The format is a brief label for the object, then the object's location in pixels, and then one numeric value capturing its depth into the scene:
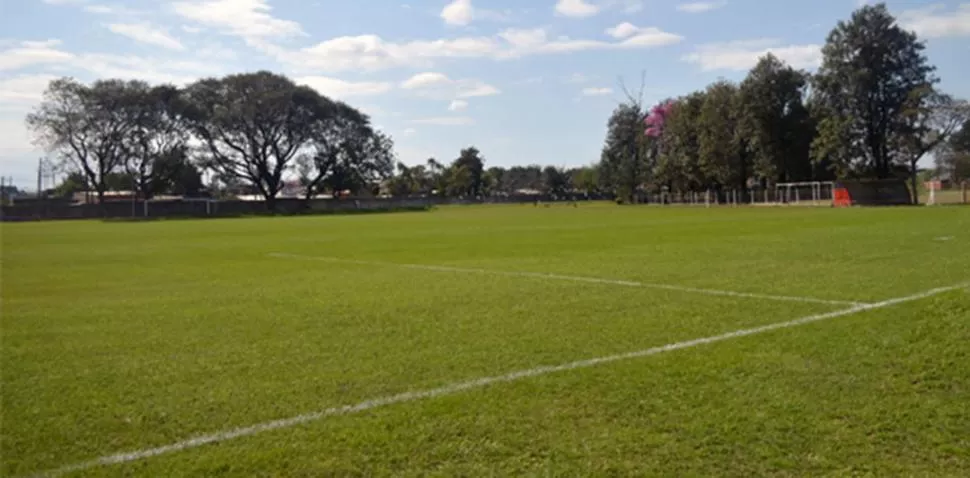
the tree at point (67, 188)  115.91
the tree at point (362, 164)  96.25
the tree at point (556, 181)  158.50
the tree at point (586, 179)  142.24
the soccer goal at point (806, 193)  65.94
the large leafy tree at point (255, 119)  85.69
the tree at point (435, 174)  148.75
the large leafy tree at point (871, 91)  64.88
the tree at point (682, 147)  83.38
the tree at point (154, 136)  82.00
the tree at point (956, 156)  62.03
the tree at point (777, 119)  72.69
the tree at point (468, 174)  141.00
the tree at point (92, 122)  78.00
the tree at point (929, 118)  60.53
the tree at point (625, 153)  97.81
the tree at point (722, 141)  76.88
